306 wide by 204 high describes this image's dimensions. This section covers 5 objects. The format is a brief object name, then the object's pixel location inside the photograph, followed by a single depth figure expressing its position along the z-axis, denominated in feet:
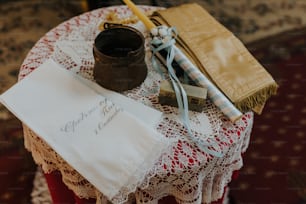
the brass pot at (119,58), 3.11
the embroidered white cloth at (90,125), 2.88
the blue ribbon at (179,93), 3.08
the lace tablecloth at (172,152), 3.02
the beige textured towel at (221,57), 3.33
